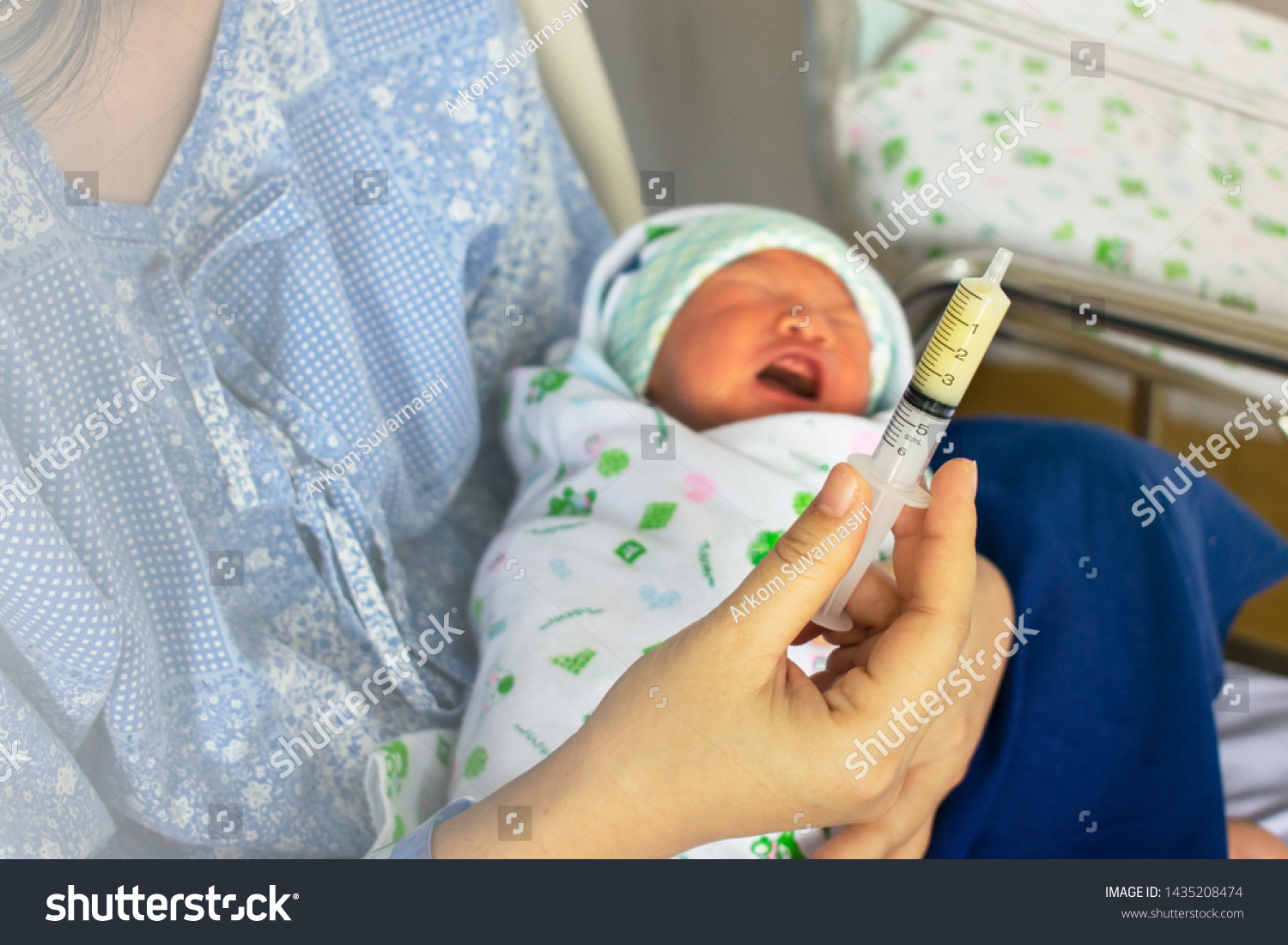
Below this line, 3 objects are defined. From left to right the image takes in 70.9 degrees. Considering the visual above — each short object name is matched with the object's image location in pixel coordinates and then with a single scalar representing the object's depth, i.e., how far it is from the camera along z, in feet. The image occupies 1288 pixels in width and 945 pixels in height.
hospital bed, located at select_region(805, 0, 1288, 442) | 3.31
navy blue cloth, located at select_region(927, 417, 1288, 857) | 2.25
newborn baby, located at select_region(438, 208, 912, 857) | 2.27
